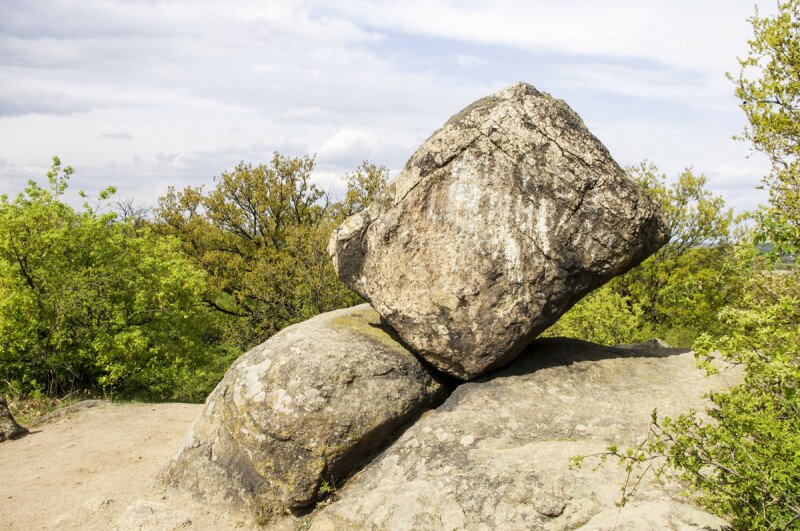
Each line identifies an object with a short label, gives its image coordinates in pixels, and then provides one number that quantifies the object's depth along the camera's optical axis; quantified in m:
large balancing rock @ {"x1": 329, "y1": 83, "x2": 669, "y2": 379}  9.91
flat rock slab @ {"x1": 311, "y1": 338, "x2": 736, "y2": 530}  7.69
